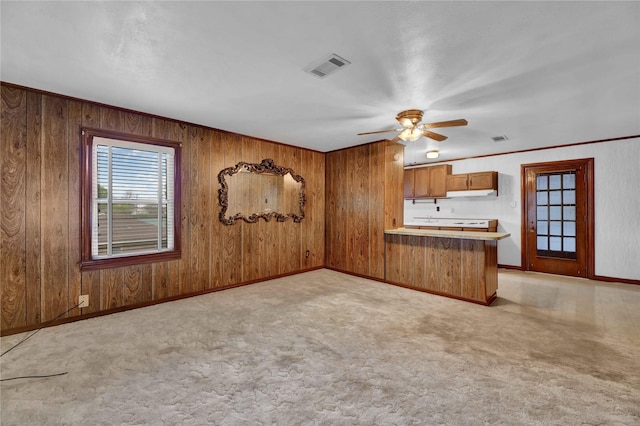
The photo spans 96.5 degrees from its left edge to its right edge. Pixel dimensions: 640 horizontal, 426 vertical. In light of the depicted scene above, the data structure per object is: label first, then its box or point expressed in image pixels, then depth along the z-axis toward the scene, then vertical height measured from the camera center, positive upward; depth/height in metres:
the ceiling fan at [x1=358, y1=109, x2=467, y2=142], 3.41 +1.10
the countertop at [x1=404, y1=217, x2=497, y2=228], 5.93 -0.17
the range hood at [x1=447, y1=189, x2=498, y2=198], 5.96 +0.46
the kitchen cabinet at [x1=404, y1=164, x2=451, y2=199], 6.64 +0.81
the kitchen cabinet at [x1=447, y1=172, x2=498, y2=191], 5.91 +0.72
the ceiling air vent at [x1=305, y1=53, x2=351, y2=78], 2.30 +1.25
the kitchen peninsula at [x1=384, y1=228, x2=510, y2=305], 3.73 -0.70
